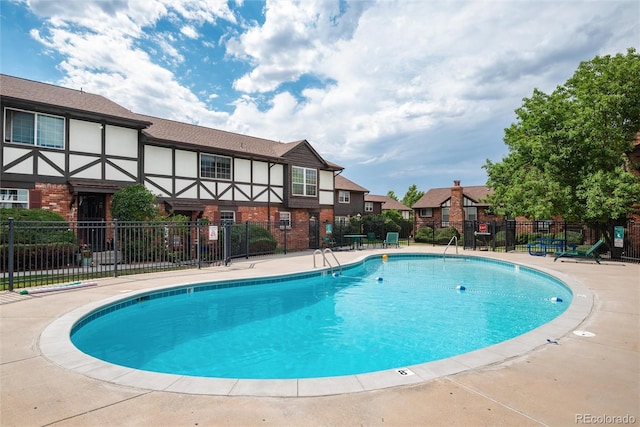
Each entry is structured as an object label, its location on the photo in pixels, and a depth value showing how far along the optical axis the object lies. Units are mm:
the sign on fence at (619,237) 13938
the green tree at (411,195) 65038
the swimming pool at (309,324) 5414
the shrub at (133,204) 13648
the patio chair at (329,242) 21641
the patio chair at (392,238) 23250
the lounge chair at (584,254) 13616
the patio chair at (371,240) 24850
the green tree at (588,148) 14109
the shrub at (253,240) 15953
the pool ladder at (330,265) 13427
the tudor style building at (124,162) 12648
